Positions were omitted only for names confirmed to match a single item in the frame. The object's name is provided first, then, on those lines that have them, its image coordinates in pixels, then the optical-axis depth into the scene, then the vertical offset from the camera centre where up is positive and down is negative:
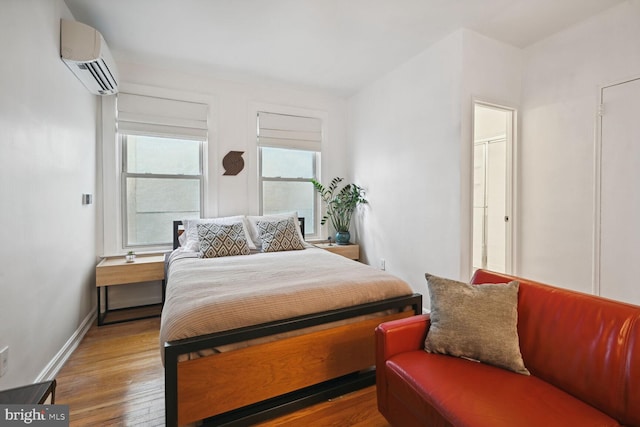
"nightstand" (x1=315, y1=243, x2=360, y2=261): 3.96 -0.54
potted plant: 4.17 +0.11
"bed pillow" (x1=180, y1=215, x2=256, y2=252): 3.05 -0.21
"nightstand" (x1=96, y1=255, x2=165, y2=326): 2.84 -0.64
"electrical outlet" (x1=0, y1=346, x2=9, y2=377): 1.44 -0.76
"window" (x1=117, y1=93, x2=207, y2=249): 3.32 +0.55
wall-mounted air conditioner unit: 2.21 +1.25
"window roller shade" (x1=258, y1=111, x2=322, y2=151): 3.94 +1.11
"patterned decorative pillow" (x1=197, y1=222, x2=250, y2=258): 2.82 -0.30
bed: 1.40 -0.70
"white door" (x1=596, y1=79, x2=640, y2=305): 2.22 +0.14
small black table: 1.04 -0.68
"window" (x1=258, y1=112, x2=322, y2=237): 4.00 +0.68
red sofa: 1.03 -0.69
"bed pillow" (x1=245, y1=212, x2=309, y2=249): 3.39 -0.14
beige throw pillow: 1.31 -0.54
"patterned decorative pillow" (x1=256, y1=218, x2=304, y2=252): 3.16 -0.28
